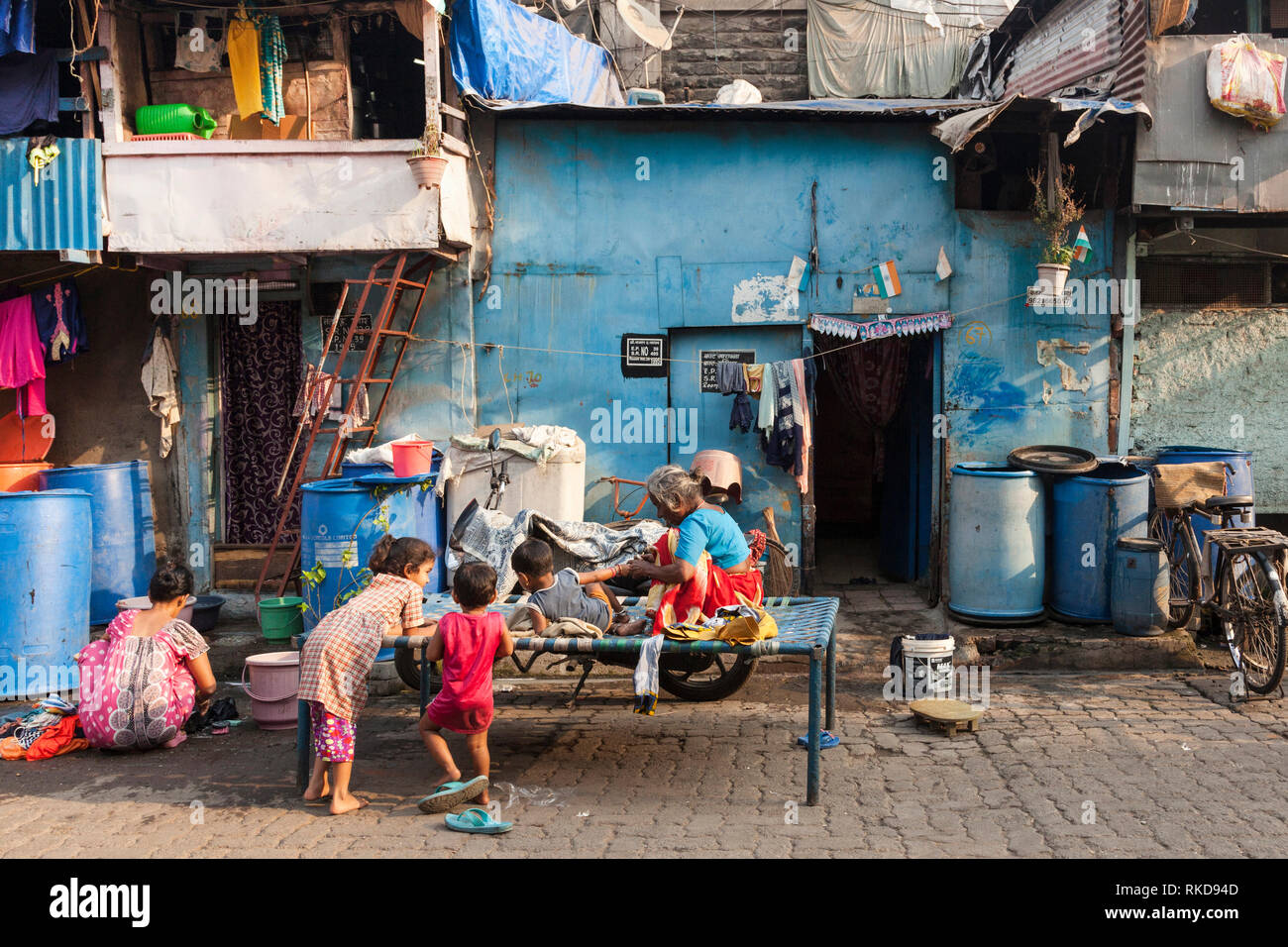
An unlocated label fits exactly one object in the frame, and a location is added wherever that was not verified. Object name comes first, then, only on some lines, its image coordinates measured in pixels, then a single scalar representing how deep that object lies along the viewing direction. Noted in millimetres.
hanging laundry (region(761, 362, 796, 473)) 8914
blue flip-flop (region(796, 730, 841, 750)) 5941
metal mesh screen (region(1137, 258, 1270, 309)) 9375
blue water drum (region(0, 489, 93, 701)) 6988
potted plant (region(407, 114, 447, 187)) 8391
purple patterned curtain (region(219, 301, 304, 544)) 9820
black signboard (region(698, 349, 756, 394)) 9391
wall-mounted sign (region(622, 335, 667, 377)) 9398
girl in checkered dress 4922
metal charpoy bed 4855
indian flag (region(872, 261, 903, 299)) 9297
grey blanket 7949
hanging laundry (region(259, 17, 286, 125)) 9070
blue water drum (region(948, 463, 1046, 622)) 8062
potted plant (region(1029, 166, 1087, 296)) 8673
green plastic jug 9070
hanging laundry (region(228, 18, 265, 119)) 8992
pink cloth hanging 9383
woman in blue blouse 5473
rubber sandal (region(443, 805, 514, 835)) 4641
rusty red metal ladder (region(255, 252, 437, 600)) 8711
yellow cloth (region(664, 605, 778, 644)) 5098
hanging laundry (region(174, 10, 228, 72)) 9289
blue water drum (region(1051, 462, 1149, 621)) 7980
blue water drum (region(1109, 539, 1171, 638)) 7645
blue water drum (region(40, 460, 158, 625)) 8789
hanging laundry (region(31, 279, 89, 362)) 9445
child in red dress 4879
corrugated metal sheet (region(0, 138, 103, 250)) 8641
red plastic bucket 8227
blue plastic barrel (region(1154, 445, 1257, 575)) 8211
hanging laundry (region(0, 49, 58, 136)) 9312
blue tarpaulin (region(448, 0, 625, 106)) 9125
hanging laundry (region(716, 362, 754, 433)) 9031
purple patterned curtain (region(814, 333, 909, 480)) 10305
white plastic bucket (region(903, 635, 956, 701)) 6809
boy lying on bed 5691
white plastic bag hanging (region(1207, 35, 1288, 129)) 8539
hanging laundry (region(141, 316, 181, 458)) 9477
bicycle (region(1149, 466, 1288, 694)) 6715
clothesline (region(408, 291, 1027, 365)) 9438
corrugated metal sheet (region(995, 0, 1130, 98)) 9438
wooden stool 6109
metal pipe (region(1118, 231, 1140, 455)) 9250
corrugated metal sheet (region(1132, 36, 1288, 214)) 8672
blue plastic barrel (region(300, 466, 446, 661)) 7582
